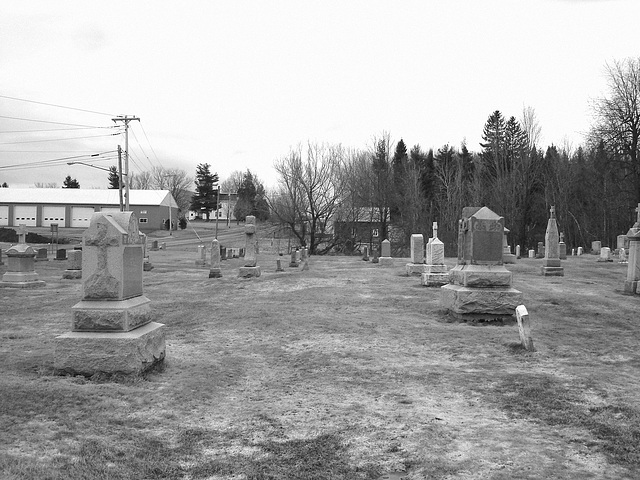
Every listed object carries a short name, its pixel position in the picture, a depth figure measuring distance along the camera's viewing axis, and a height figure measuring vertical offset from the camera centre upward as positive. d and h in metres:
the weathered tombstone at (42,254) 29.29 -1.28
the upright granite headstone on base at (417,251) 20.16 -0.53
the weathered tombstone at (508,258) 24.81 -0.94
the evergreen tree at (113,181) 95.10 +10.27
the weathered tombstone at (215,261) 19.86 -1.04
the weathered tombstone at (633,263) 13.81 -0.63
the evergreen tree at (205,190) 96.88 +8.78
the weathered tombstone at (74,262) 19.53 -1.15
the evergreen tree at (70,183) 100.06 +10.26
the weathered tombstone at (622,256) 25.94 -0.81
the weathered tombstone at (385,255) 27.14 -0.97
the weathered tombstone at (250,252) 19.77 -0.66
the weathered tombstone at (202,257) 26.84 -1.22
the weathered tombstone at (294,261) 25.25 -1.26
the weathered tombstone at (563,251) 28.95 -0.66
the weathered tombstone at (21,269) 16.56 -1.25
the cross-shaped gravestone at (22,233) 17.69 -0.01
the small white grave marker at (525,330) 7.40 -1.35
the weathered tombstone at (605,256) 27.20 -0.85
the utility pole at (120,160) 35.84 +5.54
